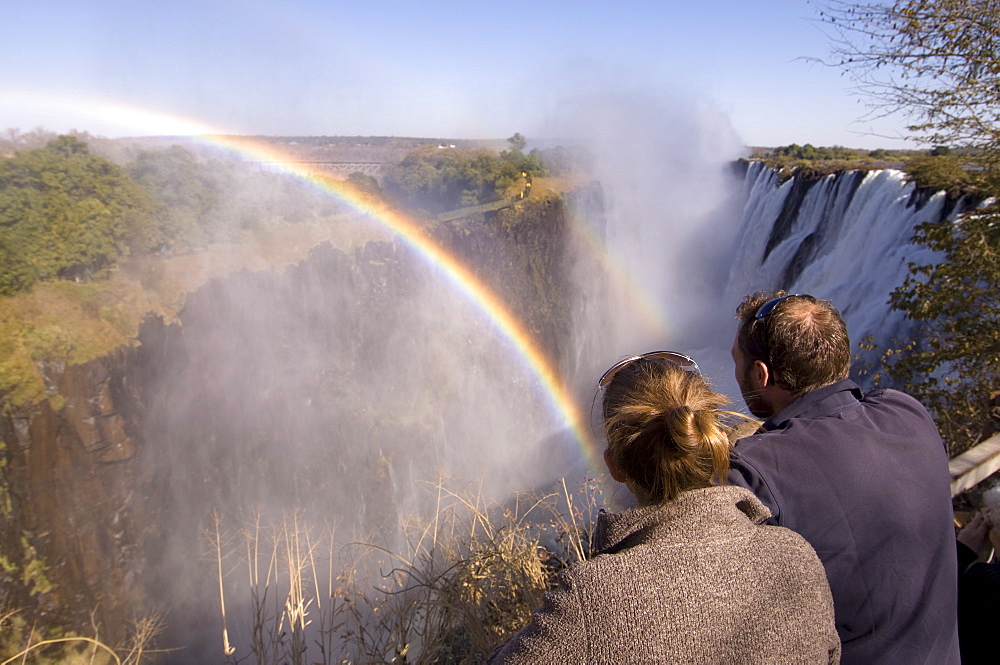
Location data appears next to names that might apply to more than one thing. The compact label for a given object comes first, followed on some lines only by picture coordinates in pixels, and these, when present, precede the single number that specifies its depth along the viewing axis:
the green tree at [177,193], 14.78
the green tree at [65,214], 10.74
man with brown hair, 1.38
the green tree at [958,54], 4.81
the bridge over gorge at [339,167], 25.83
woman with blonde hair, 0.99
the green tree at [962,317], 5.18
